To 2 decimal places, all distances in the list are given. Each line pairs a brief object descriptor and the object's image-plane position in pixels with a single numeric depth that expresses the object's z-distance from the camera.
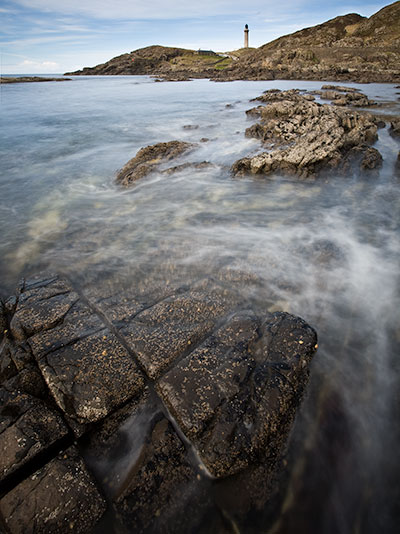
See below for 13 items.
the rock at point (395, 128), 11.29
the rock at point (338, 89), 25.75
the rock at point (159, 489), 1.94
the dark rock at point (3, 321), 3.28
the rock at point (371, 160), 8.02
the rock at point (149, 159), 8.60
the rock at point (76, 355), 2.41
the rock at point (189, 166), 9.00
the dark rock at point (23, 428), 2.00
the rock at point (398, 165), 8.03
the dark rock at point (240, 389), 2.16
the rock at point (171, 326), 2.79
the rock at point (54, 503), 1.82
